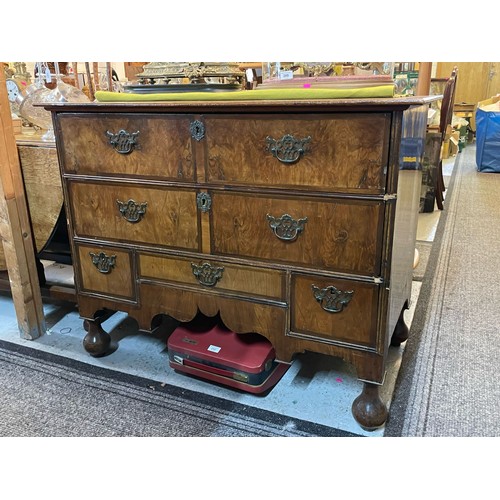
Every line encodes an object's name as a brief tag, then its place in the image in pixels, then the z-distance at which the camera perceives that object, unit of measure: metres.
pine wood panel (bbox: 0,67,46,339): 1.52
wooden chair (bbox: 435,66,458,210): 2.93
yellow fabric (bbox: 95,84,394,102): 0.99
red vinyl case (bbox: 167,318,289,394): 1.34
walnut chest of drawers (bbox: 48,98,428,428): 1.03
